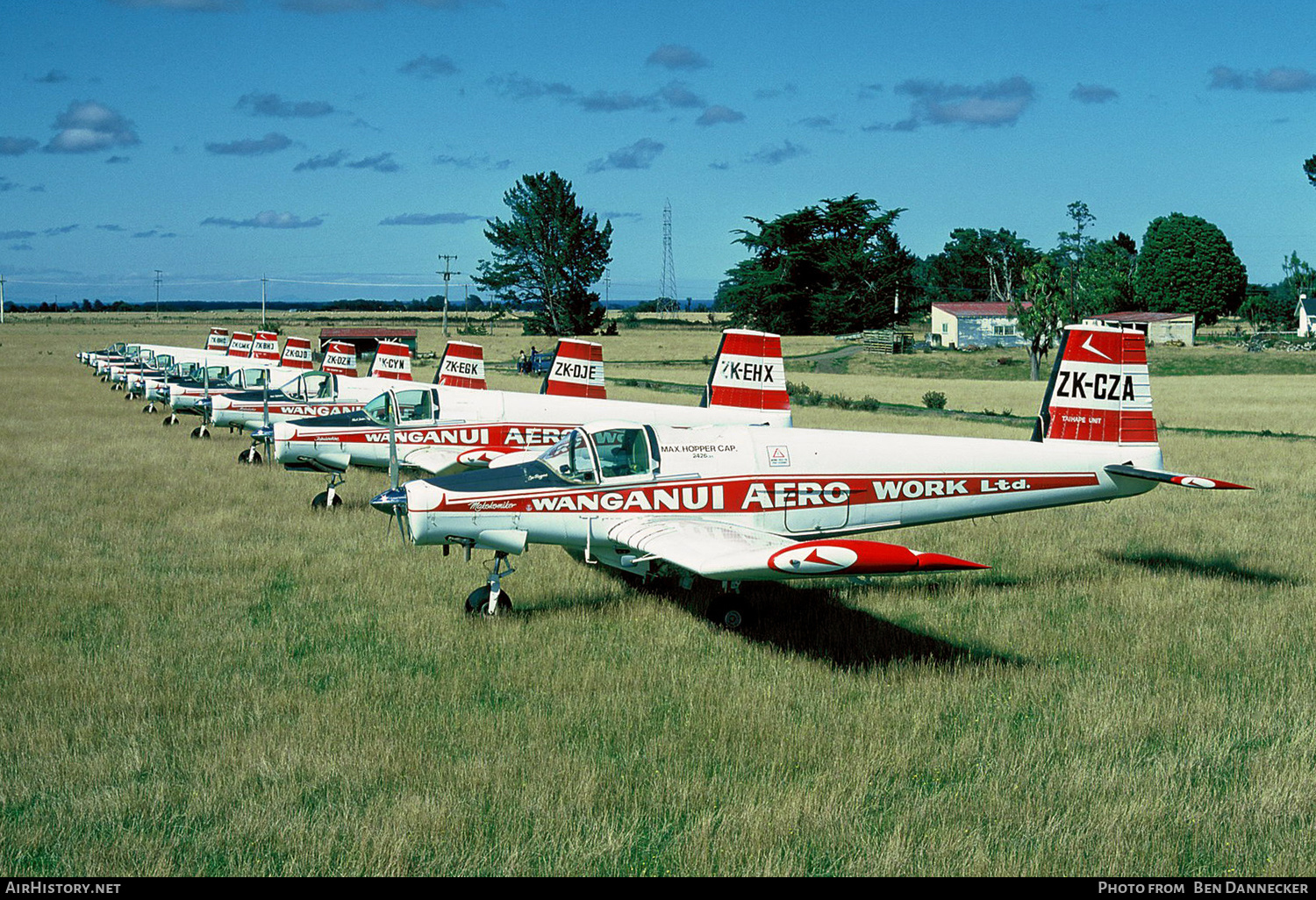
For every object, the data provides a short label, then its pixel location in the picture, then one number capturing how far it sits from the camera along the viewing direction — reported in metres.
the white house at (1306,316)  108.32
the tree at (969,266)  137.25
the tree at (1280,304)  119.81
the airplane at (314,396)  23.19
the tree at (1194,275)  108.12
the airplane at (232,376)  31.20
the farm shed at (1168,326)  89.88
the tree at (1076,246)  139.07
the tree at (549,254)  109.31
